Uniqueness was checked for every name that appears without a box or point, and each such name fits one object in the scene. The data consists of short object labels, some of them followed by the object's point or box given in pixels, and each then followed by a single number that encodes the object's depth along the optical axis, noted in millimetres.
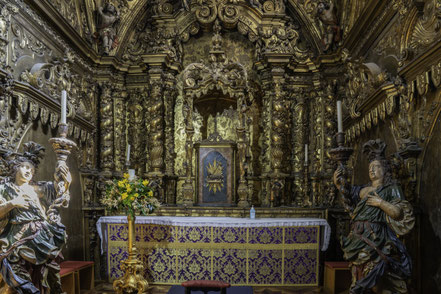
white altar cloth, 6844
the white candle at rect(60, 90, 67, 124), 4535
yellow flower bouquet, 6324
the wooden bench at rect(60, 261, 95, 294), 6090
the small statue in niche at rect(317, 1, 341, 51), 8820
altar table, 6820
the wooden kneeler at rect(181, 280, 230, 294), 5457
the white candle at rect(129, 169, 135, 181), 7070
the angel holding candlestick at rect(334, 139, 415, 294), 4117
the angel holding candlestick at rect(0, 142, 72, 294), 4273
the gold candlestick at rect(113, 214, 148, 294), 6254
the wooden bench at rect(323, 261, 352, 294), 6312
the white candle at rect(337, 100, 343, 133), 4848
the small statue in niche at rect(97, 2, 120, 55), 9008
